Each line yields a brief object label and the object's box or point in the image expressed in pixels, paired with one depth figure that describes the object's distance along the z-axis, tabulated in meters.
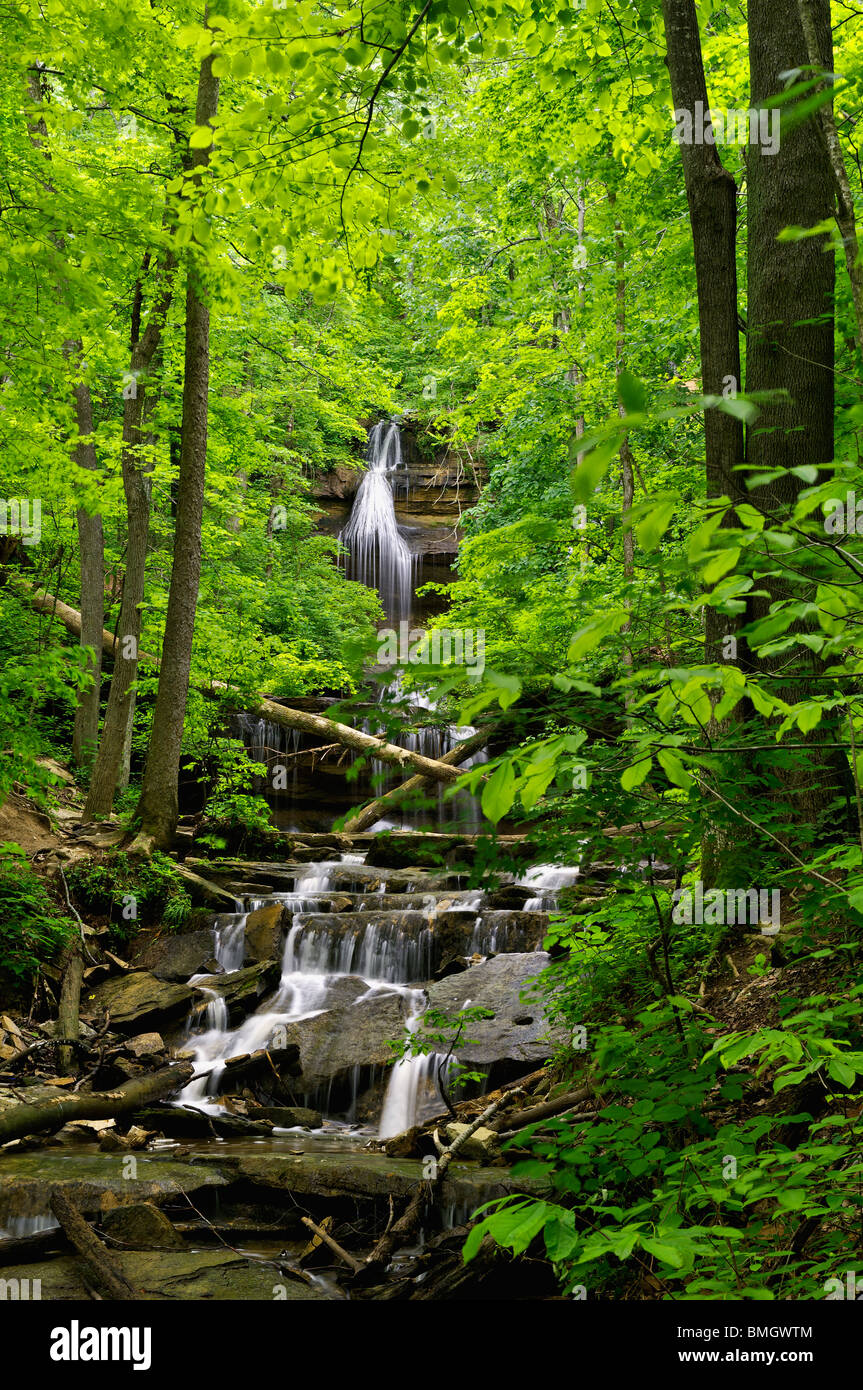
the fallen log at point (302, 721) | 13.70
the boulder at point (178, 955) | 10.05
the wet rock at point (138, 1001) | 9.06
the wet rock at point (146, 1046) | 8.54
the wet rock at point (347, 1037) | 8.38
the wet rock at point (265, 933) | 10.45
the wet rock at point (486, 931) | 10.10
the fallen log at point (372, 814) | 14.40
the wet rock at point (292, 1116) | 7.84
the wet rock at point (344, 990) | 9.45
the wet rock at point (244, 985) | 9.45
